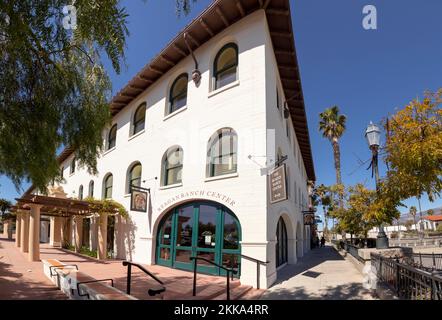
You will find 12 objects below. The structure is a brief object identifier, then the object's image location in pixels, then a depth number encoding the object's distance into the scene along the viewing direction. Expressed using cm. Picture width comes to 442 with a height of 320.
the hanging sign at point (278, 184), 816
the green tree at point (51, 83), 408
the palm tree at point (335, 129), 3225
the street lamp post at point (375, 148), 882
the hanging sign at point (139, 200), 1212
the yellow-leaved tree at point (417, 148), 650
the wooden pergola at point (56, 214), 1277
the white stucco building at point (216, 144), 936
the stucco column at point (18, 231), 2296
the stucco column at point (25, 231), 1753
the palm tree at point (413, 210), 7456
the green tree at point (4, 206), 3271
